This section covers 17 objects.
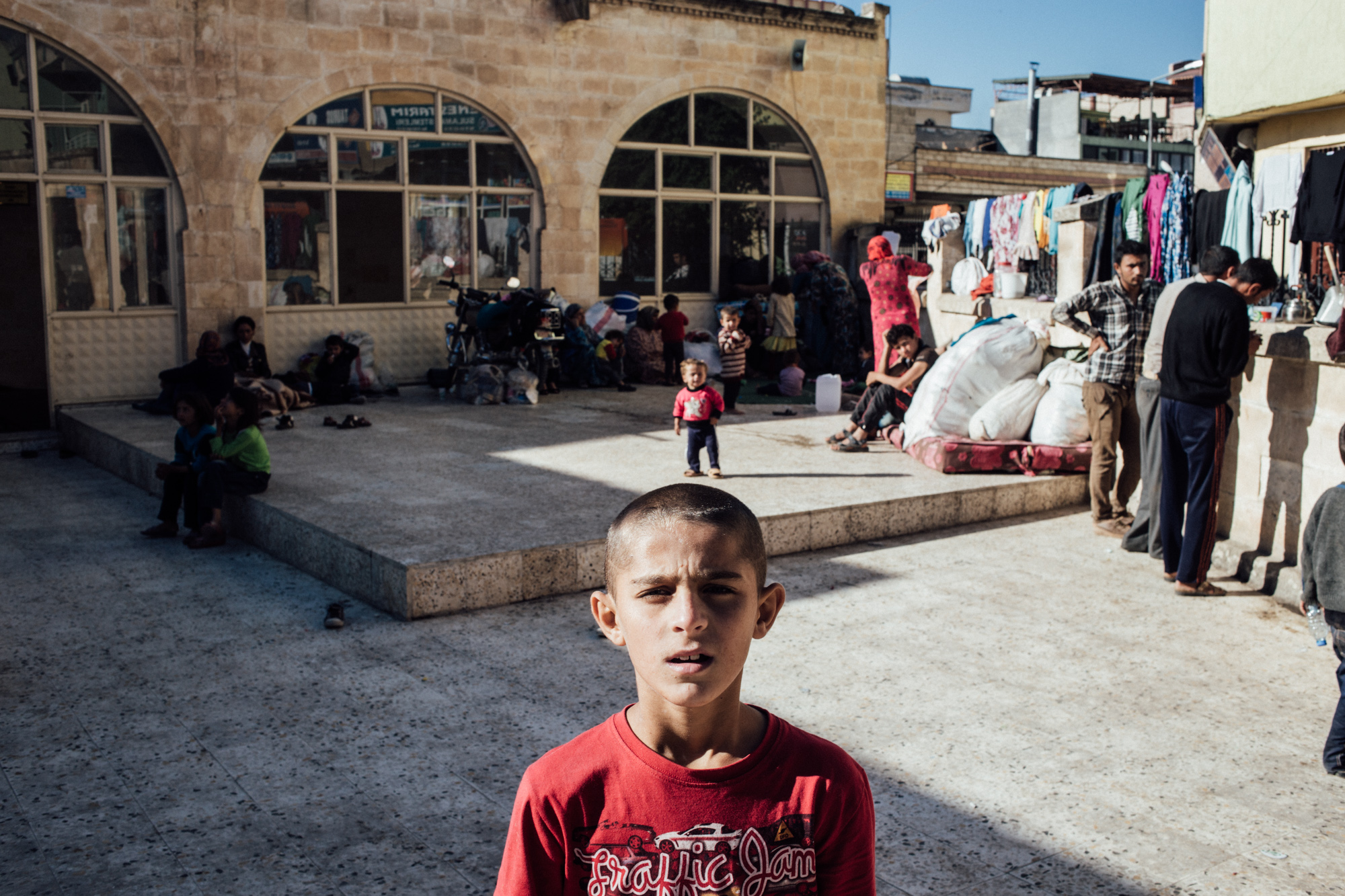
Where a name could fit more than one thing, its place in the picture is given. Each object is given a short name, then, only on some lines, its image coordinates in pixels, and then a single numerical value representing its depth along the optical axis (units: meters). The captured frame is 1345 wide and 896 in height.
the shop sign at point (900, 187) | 22.06
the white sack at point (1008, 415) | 8.94
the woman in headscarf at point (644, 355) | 15.28
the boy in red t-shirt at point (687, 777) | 1.68
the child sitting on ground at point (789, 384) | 14.42
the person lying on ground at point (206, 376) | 10.82
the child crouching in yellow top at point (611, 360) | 14.83
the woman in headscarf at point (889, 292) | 11.73
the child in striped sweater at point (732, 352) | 11.86
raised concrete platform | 6.32
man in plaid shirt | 7.77
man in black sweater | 6.39
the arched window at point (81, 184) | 12.03
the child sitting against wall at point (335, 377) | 13.23
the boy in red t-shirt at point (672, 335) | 15.17
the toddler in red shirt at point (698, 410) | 8.32
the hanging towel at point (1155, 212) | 10.41
